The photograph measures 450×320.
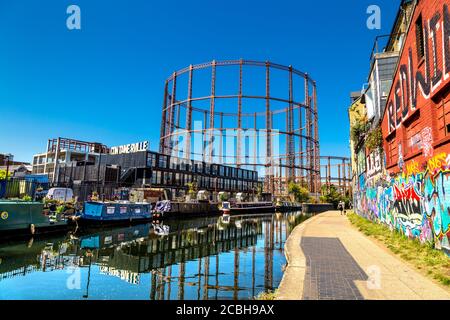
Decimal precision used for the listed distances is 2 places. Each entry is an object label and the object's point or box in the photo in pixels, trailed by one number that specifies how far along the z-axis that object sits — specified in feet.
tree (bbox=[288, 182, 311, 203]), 227.81
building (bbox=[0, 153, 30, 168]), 297.04
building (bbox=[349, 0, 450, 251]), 27.55
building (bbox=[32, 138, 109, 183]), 268.82
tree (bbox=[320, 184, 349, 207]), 225.76
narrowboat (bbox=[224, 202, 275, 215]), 158.99
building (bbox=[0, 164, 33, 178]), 218.01
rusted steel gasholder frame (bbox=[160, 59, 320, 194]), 200.95
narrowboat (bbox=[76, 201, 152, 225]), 77.41
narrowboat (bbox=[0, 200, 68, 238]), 53.98
